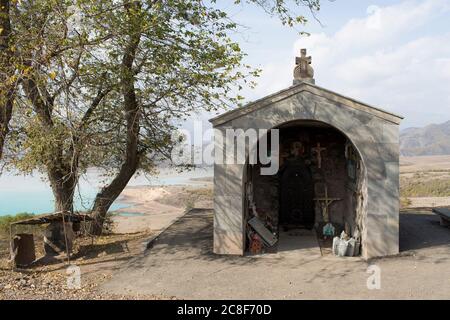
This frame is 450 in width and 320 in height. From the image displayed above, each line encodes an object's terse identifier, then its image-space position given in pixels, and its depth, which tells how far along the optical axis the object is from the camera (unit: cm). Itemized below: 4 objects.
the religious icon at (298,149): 1420
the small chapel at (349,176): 1059
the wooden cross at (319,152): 1382
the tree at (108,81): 1067
